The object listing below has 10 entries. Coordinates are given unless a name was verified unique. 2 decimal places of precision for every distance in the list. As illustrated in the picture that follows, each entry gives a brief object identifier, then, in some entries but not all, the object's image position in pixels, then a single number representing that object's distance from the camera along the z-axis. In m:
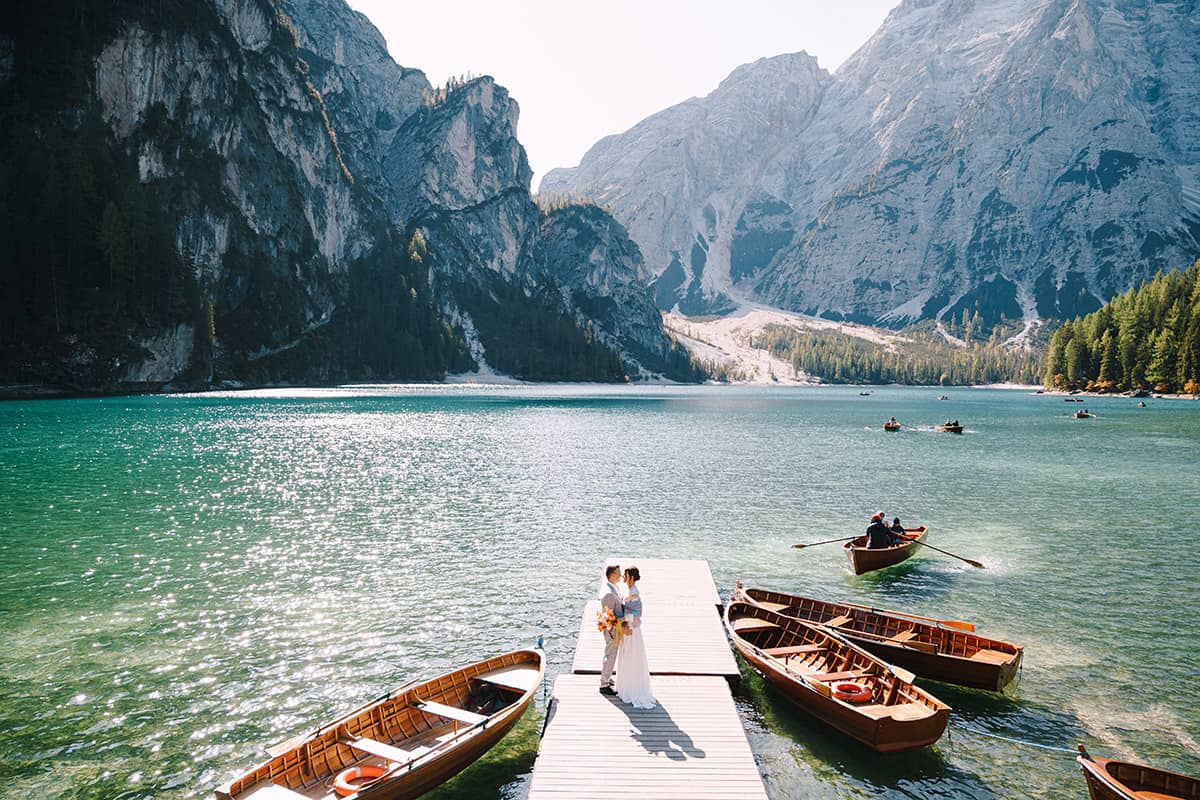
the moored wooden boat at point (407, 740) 13.08
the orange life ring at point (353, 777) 13.02
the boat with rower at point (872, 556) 33.31
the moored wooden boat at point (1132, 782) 12.54
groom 17.33
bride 17.23
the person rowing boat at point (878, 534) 33.69
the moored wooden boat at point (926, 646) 19.61
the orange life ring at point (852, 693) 17.67
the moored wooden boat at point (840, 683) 16.31
